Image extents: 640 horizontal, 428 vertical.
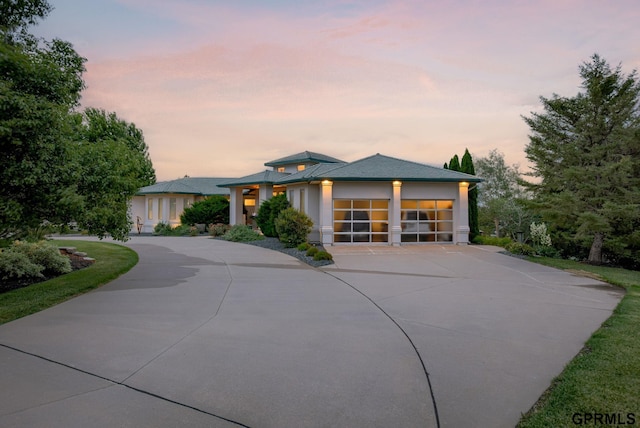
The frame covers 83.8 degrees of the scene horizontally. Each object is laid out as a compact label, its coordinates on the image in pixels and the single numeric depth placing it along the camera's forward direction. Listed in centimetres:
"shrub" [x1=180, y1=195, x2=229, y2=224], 2931
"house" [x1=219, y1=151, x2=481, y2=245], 1933
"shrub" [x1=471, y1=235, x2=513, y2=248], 1931
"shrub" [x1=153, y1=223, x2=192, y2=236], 2781
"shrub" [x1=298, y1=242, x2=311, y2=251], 1653
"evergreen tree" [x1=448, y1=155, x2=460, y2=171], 2381
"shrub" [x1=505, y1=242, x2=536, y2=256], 1627
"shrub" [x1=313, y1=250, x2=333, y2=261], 1387
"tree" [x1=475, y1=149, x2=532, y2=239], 4150
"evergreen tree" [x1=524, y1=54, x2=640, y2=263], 1546
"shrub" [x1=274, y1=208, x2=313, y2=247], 1805
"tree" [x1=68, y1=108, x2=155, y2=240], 827
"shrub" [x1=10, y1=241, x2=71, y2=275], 1102
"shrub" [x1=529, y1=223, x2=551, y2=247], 1741
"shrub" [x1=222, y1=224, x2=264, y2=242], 2256
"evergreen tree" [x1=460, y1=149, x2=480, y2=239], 2181
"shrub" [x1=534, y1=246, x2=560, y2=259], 1747
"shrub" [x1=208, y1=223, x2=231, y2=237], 2600
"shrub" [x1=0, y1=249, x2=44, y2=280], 1001
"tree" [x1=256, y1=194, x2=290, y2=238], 2214
